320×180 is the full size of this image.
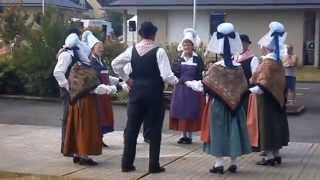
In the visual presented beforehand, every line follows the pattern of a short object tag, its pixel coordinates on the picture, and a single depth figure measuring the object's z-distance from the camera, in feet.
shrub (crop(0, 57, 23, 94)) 68.95
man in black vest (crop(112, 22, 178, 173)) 30.48
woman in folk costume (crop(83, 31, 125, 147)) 35.73
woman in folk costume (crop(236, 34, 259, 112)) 34.04
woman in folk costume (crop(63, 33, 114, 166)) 32.22
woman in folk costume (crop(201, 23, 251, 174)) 30.25
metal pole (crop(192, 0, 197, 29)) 96.22
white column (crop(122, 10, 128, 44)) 128.36
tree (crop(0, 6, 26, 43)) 95.08
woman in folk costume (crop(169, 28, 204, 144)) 39.47
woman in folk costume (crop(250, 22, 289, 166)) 32.50
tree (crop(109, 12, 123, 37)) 212.02
